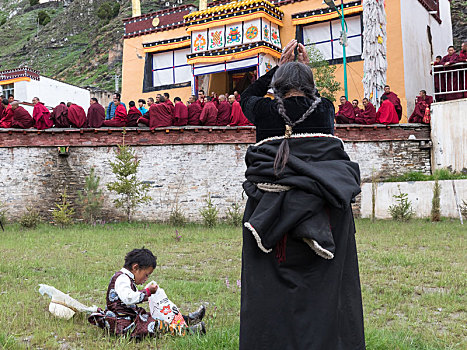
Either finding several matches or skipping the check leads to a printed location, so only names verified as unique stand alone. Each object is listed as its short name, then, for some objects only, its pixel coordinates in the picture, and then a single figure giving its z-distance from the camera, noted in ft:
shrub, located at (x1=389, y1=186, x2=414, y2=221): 41.57
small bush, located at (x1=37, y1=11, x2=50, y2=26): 218.85
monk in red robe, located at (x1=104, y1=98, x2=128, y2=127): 48.55
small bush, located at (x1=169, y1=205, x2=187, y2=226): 44.02
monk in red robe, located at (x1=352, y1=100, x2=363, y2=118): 49.43
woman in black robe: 8.23
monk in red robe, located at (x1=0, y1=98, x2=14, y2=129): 46.47
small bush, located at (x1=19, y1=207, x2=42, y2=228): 41.57
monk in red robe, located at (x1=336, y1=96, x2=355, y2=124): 48.73
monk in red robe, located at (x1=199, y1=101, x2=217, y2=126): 48.11
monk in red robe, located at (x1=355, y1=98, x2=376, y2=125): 48.60
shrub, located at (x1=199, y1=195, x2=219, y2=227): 42.39
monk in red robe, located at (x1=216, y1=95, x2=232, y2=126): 48.65
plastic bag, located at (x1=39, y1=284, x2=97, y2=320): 15.16
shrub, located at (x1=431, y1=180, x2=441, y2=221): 40.75
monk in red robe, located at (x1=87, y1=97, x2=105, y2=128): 48.55
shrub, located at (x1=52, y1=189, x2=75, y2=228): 42.60
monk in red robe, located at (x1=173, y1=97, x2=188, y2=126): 48.16
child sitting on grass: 13.21
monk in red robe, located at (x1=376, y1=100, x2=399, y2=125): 48.21
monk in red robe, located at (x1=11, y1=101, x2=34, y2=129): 46.57
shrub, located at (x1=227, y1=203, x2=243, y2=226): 42.47
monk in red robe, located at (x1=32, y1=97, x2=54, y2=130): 47.11
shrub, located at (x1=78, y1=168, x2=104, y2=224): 45.62
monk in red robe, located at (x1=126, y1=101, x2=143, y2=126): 48.89
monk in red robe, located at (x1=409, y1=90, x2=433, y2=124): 48.44
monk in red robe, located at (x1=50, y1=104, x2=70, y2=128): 47.83
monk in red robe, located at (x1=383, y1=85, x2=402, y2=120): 51.52
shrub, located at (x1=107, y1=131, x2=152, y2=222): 44.01
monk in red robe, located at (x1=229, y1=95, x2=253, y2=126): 48.32
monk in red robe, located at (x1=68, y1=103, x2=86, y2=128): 47.70
